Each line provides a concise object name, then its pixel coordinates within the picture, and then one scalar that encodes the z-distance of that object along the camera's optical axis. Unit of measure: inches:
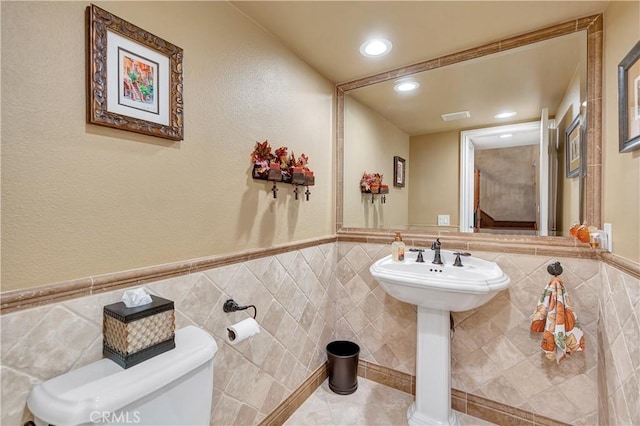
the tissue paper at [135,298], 36.8
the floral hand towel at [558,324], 56.4
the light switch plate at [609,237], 53.1
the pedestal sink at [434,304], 56.3
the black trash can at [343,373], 77.8
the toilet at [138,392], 28.1
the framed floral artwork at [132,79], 36.6
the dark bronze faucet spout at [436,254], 69.7
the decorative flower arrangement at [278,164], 59.2
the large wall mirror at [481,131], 60.4
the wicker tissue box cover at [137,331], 34.0
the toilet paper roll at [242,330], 50.1
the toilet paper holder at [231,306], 52.7
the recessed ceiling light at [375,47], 67.2
